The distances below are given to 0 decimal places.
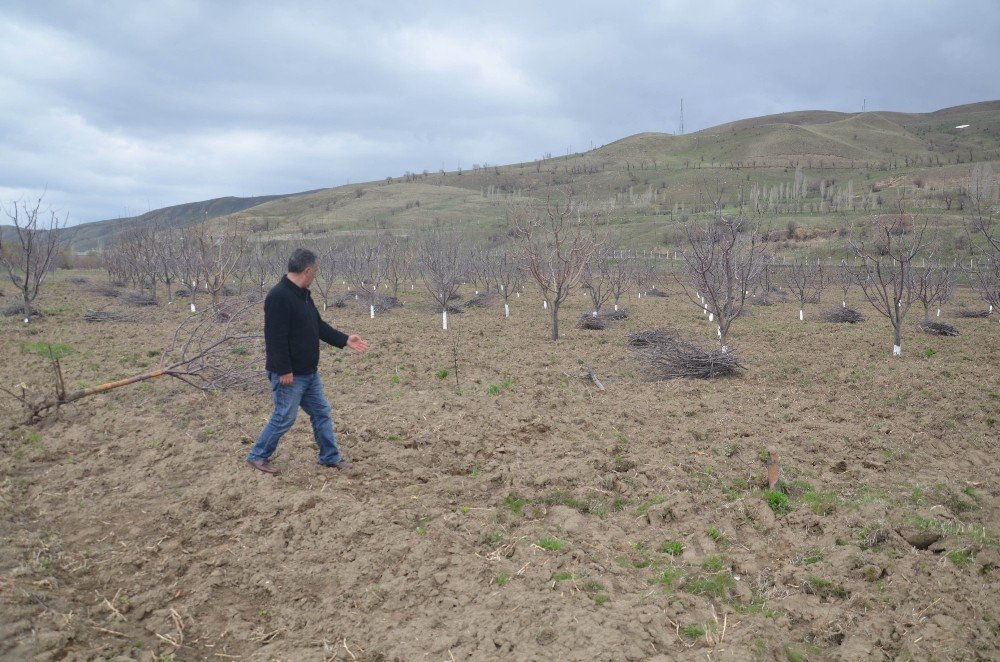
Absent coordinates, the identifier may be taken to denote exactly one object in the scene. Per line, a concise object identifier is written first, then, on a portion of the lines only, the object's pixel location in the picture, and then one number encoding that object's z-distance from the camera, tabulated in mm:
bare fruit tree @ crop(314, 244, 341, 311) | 18711
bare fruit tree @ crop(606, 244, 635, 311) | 19172
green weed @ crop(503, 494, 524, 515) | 4020
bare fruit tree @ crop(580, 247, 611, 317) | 16520
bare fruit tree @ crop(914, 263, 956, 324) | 12517
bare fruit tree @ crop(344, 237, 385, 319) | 18594
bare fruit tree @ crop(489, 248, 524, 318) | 19508
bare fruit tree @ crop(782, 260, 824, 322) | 21147
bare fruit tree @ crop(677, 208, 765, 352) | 9039
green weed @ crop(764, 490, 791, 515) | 3990
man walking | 4070
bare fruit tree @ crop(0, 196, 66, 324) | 13125
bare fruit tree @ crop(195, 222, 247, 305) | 12474
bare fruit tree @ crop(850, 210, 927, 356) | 9584
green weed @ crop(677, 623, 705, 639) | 2663
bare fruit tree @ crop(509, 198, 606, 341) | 11891
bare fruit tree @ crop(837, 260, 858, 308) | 22669
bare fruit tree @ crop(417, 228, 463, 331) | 14774
